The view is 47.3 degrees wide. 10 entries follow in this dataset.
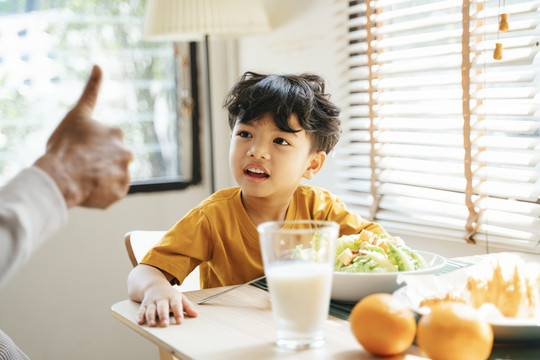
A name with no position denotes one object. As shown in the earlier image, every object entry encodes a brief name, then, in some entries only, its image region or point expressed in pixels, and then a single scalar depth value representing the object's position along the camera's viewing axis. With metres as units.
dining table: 0.83
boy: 1.34
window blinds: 1.59
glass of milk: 0.83
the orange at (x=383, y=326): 0.79
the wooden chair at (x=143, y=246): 1.43
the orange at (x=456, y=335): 0.76
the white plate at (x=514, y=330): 0.82
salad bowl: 1.03
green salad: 1.08
